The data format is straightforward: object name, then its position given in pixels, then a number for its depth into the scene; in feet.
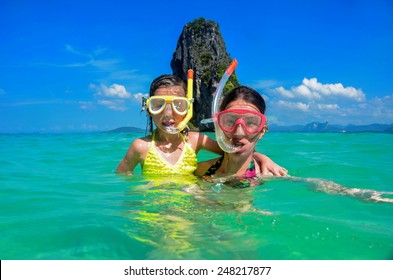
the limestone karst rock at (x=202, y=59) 130.21
